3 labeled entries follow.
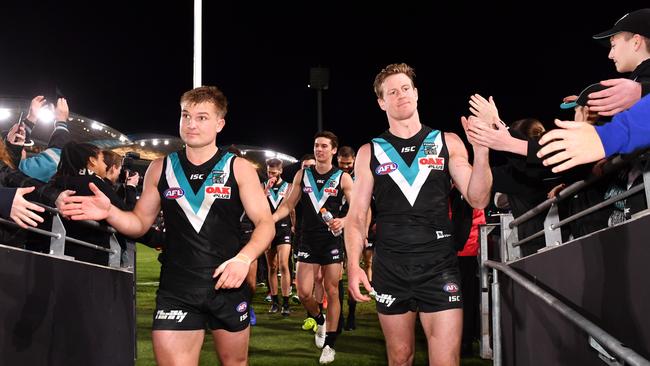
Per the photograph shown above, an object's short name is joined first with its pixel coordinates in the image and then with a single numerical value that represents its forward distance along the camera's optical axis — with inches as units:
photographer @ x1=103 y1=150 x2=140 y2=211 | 265.3
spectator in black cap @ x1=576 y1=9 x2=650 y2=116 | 112.1
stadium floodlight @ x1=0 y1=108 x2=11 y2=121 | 1033.6
